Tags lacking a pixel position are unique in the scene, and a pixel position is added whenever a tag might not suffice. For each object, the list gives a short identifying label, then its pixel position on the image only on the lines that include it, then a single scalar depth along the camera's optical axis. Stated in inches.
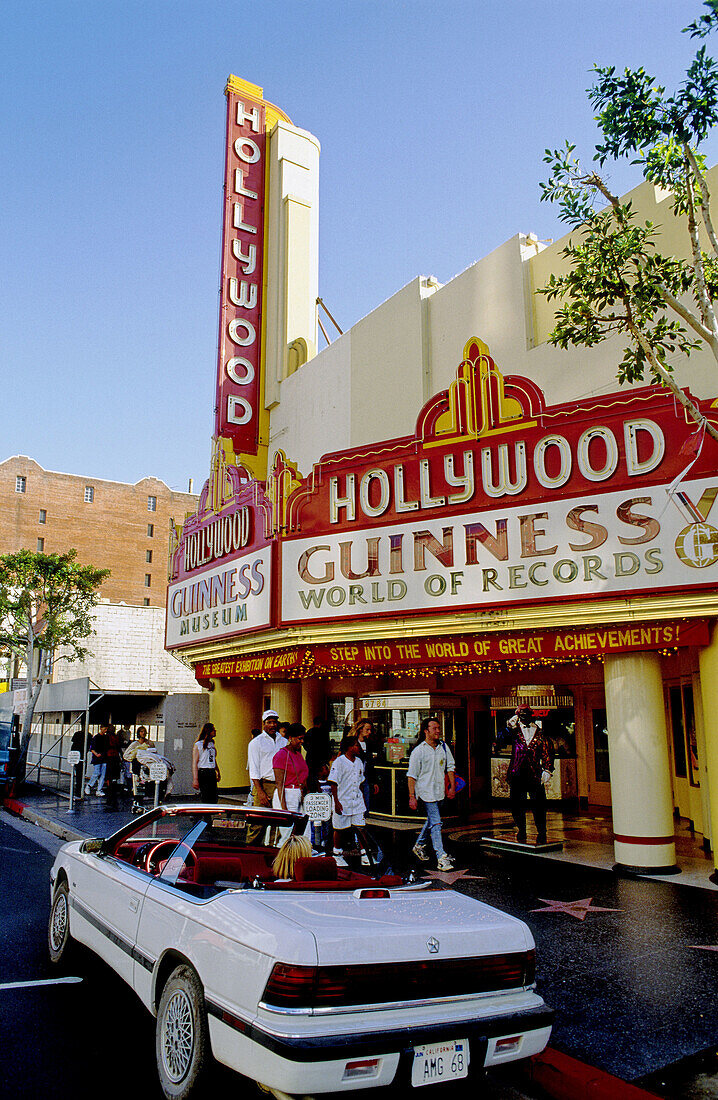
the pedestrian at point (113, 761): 685.3
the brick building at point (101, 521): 2197.3
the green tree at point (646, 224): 234.5
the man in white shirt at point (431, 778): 390.3
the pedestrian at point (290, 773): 362.0
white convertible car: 129.7
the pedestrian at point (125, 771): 808.9
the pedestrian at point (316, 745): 598.9
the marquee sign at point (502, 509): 380.2
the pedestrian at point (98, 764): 738.2
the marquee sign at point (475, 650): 389.0
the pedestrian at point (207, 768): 526.6
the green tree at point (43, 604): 855.7
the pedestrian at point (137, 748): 670.2
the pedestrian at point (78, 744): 750.9
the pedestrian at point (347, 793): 377.7
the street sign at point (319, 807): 301.4
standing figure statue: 415.5
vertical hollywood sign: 741.3
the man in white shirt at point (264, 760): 394.0
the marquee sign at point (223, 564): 544.4
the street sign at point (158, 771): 506.4
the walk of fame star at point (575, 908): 298.0
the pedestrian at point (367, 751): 431.8
